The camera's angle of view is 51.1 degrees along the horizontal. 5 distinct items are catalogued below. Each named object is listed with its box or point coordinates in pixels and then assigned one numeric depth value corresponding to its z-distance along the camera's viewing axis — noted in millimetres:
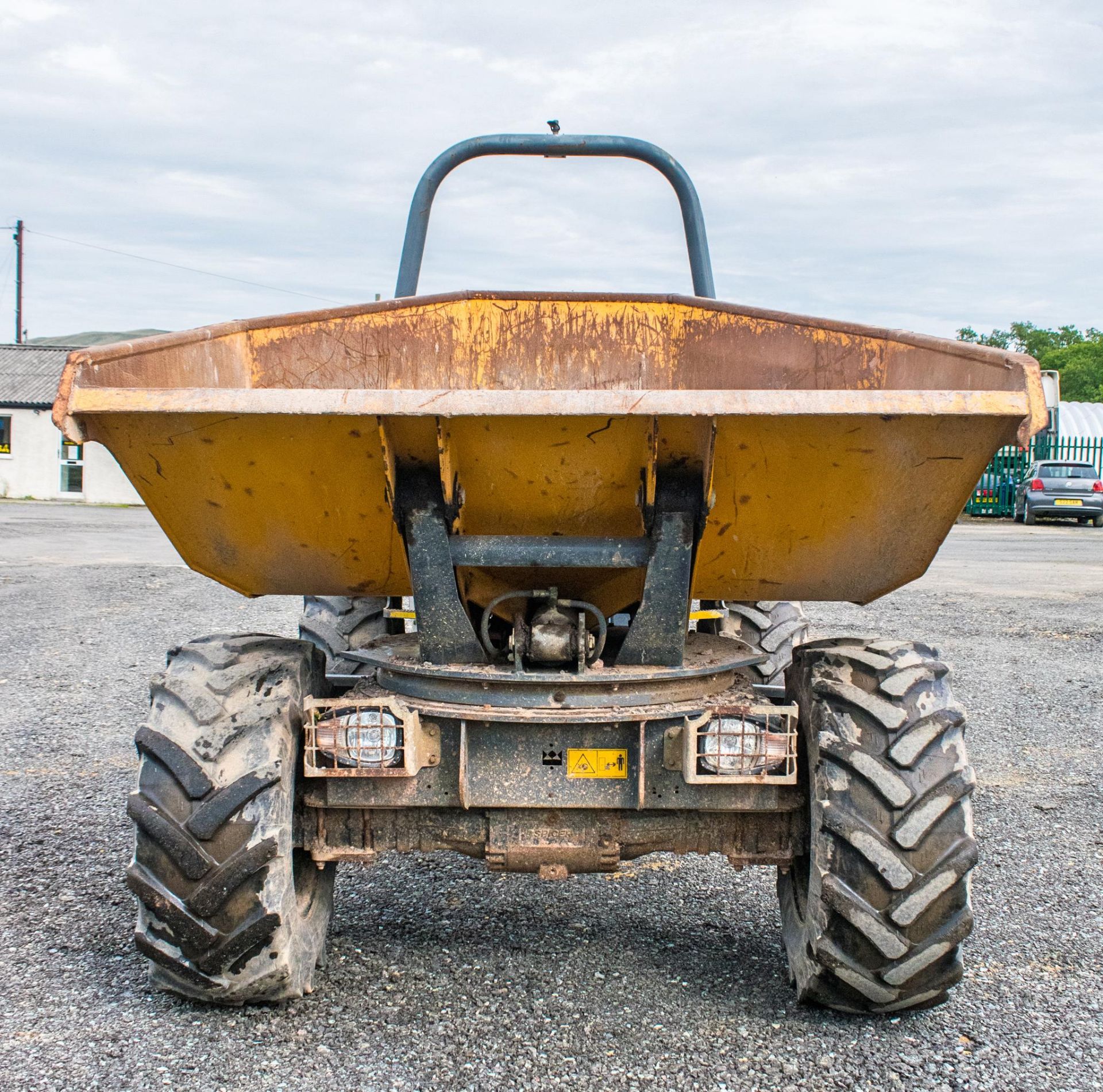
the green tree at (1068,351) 59000
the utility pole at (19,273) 49312
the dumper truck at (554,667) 2814
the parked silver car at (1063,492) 25672
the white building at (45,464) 33125
